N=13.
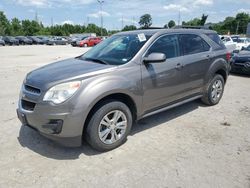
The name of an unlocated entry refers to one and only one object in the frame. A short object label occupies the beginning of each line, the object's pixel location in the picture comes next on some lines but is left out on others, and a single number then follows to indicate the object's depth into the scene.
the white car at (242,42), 16.16
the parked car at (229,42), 13.53
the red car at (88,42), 27.70
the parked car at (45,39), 37.49
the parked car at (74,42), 28.48
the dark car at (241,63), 7.48
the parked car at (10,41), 33.05
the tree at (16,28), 53.94
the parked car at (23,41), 35.37
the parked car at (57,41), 36.59
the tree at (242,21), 70.05
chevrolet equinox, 2.52
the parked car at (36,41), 37.30
